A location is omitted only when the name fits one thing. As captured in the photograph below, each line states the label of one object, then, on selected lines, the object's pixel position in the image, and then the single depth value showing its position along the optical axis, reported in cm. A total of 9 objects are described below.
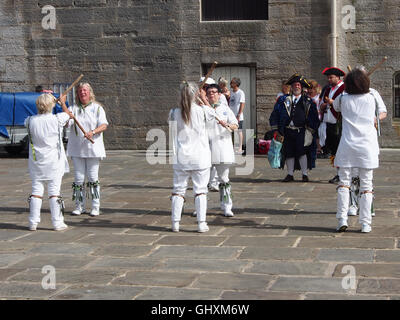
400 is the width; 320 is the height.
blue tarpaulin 1645
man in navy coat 1161
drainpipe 1662
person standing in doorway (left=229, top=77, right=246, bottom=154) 1496
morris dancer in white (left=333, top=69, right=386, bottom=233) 753
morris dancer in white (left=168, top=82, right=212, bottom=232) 777
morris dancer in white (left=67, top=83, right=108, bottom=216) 898
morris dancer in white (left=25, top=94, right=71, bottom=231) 814
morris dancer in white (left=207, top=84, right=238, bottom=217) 866
